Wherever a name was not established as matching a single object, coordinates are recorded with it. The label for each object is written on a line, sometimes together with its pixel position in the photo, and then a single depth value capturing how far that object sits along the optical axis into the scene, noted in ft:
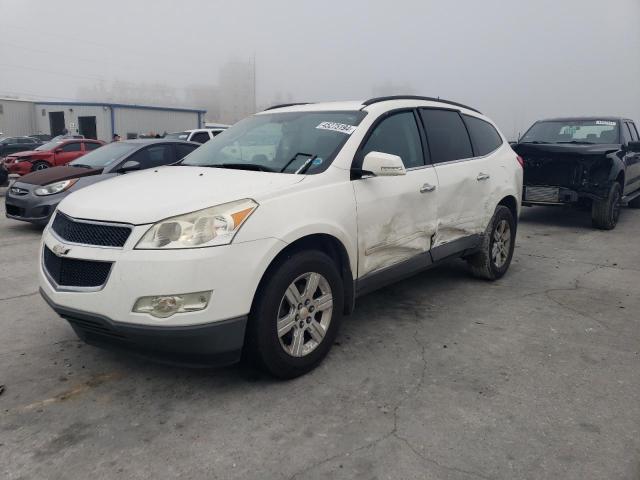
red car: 53.21
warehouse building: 118.42
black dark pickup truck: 26.91
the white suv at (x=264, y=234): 8.96
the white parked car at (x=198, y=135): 53.31
